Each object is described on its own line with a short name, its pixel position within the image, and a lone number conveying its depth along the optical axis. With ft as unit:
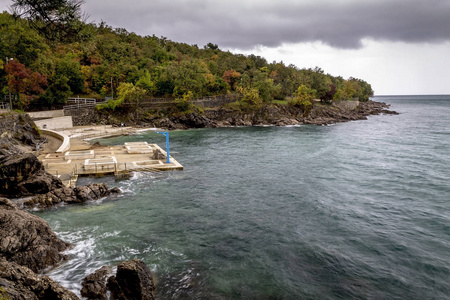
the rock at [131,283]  44.88
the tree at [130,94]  271.69
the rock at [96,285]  45.98
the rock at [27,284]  34.78
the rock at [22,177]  85.46
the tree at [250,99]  323.98
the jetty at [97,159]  113.91
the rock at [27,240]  48.70
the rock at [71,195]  82.64
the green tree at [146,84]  309.83
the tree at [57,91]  238.07
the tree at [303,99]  358.64
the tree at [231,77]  379.76
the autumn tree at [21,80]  165.68
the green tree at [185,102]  288.92
